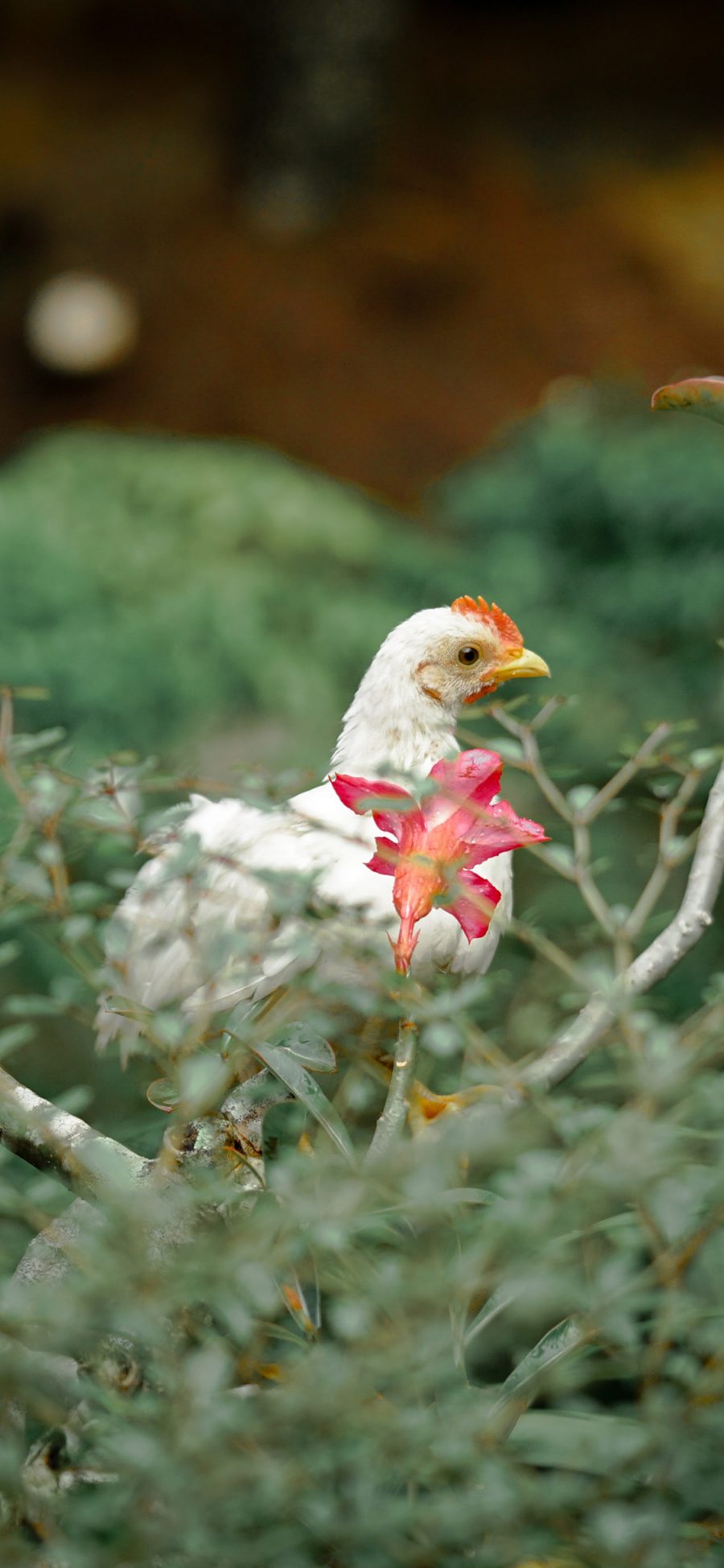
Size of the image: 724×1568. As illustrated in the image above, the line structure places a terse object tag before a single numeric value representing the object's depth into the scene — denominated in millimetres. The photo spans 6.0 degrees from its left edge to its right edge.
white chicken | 2753
